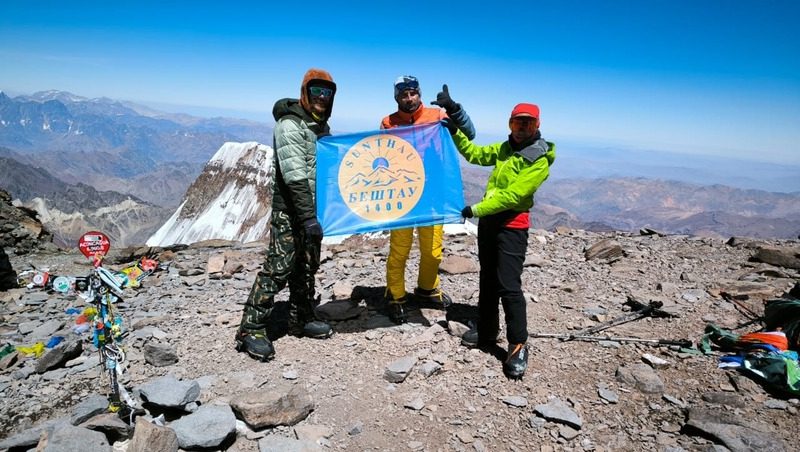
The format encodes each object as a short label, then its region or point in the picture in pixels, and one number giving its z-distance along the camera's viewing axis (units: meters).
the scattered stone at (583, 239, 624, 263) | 10.66
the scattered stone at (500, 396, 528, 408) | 4.85
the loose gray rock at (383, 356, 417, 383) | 5.35
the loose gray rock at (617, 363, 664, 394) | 5.02
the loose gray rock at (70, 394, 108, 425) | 4.15
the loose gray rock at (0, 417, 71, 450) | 3.69
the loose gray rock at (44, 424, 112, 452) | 3.40
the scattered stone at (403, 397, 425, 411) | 4.84
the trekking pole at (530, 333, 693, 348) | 5.91
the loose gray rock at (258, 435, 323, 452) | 4.05
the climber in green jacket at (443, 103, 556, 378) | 4.91
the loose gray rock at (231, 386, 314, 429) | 4.39
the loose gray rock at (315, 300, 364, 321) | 7.12
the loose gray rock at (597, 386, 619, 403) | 4.88
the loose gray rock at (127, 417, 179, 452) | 3.69
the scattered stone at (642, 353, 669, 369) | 5.52
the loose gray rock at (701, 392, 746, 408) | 4.67
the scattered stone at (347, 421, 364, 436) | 4.46
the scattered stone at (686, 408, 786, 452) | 3.93
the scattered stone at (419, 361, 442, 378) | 5.45
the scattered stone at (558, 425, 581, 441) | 4.34
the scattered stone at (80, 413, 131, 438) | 3.89
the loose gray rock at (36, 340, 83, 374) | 5.48
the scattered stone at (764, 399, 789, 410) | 4.57
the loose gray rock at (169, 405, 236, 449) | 4.01
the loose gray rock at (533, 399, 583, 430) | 4.49
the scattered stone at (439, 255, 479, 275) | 9.34
